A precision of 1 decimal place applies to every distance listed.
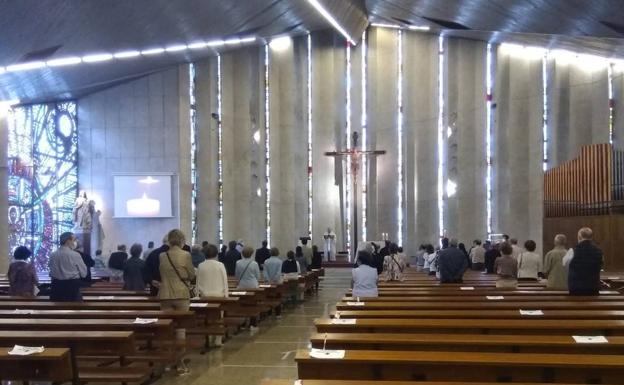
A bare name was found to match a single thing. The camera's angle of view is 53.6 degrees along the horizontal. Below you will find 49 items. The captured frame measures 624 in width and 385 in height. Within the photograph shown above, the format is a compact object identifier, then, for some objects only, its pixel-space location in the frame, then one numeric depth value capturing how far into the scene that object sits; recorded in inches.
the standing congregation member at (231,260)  497.7
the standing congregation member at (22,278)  311.3
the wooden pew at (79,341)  172.6
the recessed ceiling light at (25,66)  478.1
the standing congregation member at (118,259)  451.2
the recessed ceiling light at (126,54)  560.9
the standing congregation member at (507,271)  323.6
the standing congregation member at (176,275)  240.7
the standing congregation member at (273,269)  403.9
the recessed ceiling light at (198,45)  642.2
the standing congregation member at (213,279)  292.0
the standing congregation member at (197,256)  398.3
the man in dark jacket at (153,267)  263.3
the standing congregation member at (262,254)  521.5
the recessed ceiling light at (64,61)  510.4
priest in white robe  847.7
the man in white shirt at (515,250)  422.3
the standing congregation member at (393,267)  433.1
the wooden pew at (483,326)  179.2
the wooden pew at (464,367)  132.6
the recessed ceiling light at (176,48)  616.0
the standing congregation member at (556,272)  312.4
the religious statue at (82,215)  613.6
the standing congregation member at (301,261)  538.0
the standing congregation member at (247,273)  354.3
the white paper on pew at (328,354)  137.1
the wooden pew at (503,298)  256.5
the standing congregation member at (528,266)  360.2
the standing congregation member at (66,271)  268.1
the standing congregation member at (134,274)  356.5
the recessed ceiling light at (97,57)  533.8
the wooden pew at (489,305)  228.2
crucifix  836.6
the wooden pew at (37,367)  148.1
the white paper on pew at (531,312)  207.5
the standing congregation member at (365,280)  279.6
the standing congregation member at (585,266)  251.1
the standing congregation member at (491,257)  485.4
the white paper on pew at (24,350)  148.3
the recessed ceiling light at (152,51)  592.1
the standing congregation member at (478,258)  577.3
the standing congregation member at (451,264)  348.2
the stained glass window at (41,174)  644.7
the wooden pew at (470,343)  153.8
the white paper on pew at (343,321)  187.1
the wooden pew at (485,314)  201.6
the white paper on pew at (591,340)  151.4
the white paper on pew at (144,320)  200.4
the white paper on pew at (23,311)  232.2
